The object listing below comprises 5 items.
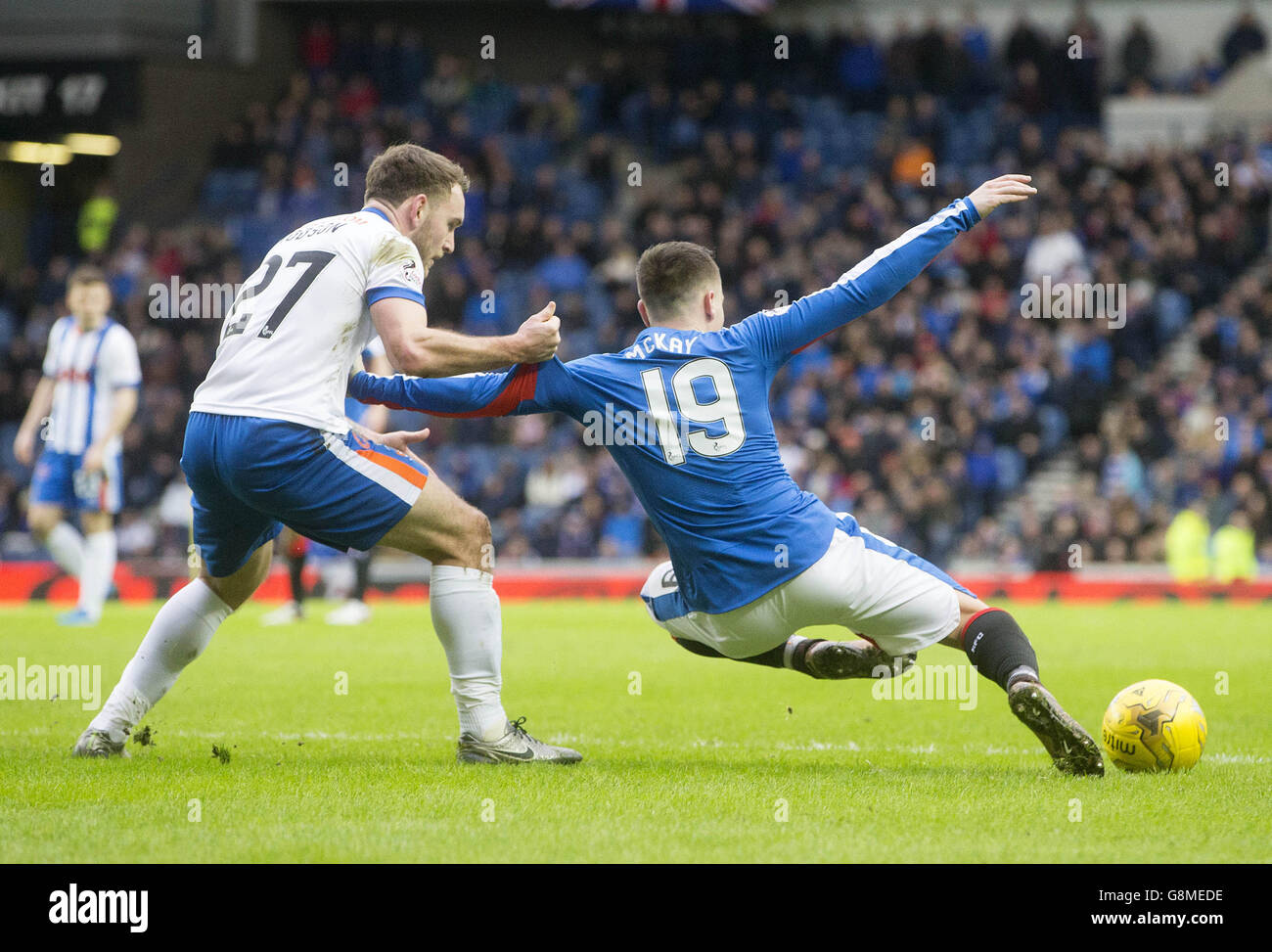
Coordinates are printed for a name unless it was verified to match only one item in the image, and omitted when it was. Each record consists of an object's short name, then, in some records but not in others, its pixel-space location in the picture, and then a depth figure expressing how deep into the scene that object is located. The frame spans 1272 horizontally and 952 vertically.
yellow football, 5.73
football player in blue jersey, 5.56
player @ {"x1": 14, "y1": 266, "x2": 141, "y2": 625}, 11.30
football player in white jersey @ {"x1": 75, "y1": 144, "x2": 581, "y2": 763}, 5.35
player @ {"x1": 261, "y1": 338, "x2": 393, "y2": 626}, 11.96
